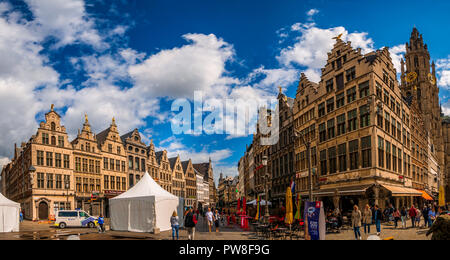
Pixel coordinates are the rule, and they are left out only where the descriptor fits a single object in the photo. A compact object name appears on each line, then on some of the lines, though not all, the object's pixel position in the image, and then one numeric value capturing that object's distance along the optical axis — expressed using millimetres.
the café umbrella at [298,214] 22188
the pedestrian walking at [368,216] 18344
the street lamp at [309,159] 17941
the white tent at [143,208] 23406
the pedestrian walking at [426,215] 23291
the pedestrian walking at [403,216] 23441
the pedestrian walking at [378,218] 18859
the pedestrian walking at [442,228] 9656
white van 30250
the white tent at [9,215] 25062
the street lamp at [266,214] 26791
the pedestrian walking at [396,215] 23734
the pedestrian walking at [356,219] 16922
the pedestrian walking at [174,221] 18609
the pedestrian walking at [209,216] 23031
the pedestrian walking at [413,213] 23736
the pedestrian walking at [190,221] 17000
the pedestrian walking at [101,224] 22978
